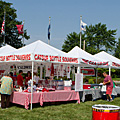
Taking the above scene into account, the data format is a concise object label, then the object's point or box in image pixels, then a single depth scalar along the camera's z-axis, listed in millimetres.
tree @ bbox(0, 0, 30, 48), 35062
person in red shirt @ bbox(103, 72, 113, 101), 11758
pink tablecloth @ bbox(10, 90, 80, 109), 9244
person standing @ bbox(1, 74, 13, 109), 9359
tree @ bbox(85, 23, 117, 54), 59500
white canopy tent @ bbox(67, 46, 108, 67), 11417
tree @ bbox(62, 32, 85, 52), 56969
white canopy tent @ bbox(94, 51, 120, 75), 13366
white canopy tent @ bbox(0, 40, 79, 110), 9477
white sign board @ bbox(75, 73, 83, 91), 10863
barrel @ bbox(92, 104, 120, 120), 4473
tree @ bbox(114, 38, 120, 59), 58791
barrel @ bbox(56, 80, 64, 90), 11766
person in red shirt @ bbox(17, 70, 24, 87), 11230
